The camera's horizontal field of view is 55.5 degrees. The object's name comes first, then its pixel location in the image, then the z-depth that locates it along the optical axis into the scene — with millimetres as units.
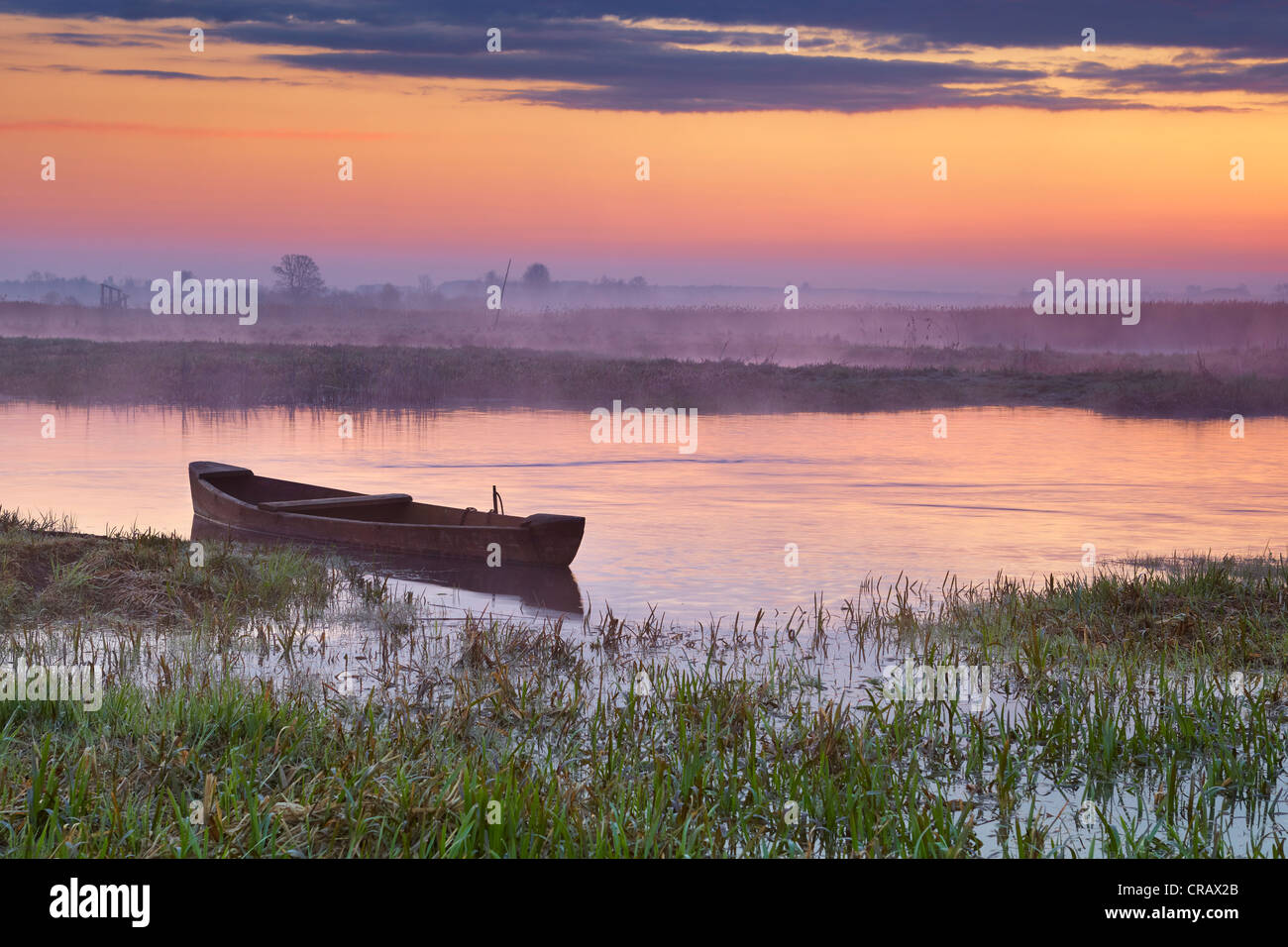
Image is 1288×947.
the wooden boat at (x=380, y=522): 14234
